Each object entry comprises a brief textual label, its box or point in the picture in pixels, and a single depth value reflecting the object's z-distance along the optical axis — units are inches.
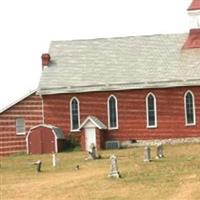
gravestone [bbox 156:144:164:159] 2071.9
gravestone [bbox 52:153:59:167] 2092.3
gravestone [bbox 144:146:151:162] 1963.6
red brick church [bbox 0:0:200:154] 2810.0
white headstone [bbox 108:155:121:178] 1681.8
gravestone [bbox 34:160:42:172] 1966.5
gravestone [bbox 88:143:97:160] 2199.8
